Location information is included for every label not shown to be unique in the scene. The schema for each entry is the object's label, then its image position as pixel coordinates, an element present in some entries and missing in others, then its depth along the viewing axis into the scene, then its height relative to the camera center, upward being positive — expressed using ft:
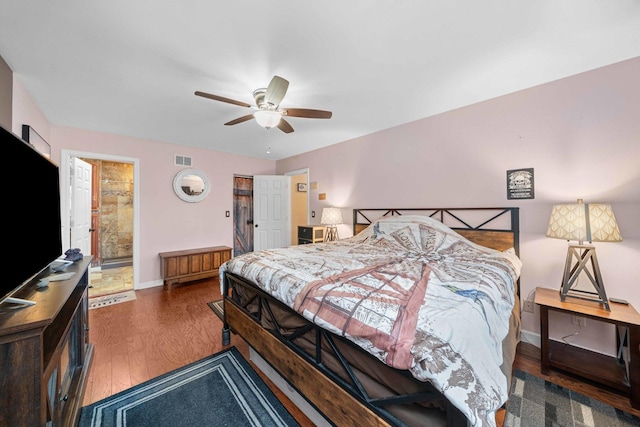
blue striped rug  4.65 -4.08
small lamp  12.33 -0.28
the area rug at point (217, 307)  9.29 -3.98
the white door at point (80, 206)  10.95 +0.35
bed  2.77 -1.73
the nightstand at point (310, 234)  13.03 -1.27
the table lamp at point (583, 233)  5.60 -0.55
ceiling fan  6.09 +2.98
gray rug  4.63 -4.12
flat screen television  3.18 -0.03
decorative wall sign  7.41 +0.86
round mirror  13.47 +1.59
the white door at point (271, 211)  16.31 +0.06
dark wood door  16.65 -0.21
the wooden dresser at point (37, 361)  2.71 -1.92
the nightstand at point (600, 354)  5.01 -3.55
